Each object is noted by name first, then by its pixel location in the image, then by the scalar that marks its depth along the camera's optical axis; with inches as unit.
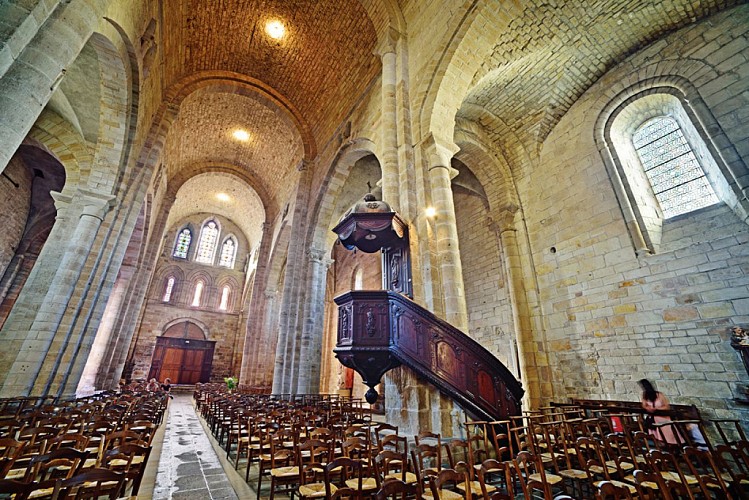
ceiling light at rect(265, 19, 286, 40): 383.6
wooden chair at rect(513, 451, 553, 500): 74.4
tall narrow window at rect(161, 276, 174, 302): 759.7
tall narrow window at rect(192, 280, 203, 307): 789.2
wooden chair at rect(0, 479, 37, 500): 57.5
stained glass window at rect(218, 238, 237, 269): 851.4
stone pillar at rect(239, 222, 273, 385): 539.8
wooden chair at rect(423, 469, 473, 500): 74.6
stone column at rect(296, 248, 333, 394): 359.3
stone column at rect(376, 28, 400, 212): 238.1
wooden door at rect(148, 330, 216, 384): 721.6
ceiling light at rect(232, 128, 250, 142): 535.2
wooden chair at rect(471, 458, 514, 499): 79.1
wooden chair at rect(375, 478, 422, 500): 66.0
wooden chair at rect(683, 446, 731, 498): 87.3
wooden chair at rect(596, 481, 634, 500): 64.7
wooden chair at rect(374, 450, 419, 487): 95.3
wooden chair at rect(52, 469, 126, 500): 63.2
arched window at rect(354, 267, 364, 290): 579.8
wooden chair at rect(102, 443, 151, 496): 86.8
